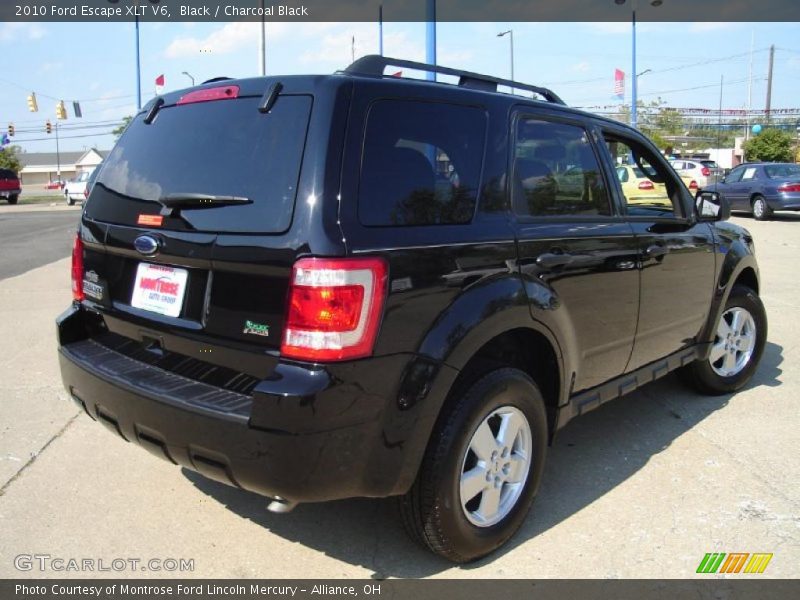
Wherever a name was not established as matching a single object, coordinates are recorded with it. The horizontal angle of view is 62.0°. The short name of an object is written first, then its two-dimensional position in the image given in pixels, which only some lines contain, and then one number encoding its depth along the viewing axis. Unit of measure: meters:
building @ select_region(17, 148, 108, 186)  106.50
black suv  2.20
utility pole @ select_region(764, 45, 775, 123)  60.38
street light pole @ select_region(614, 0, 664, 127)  24.19
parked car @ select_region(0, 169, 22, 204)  33.78
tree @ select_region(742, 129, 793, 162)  40.75
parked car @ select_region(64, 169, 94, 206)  31.04
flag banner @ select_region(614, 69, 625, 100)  27.84
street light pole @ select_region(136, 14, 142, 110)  30.18
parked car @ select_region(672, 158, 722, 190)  28.05
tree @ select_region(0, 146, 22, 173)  56.38
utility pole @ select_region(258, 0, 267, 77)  21.16
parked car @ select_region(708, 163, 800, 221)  17.59
